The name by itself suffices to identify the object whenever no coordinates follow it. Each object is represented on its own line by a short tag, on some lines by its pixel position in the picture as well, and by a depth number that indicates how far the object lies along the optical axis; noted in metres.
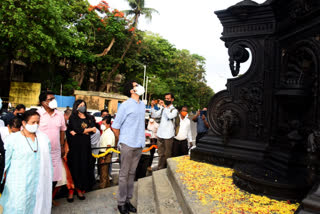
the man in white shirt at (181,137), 6.60
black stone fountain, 3.36
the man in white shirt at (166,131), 6.25
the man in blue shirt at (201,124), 7.88
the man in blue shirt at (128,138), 3.90
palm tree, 31.36
